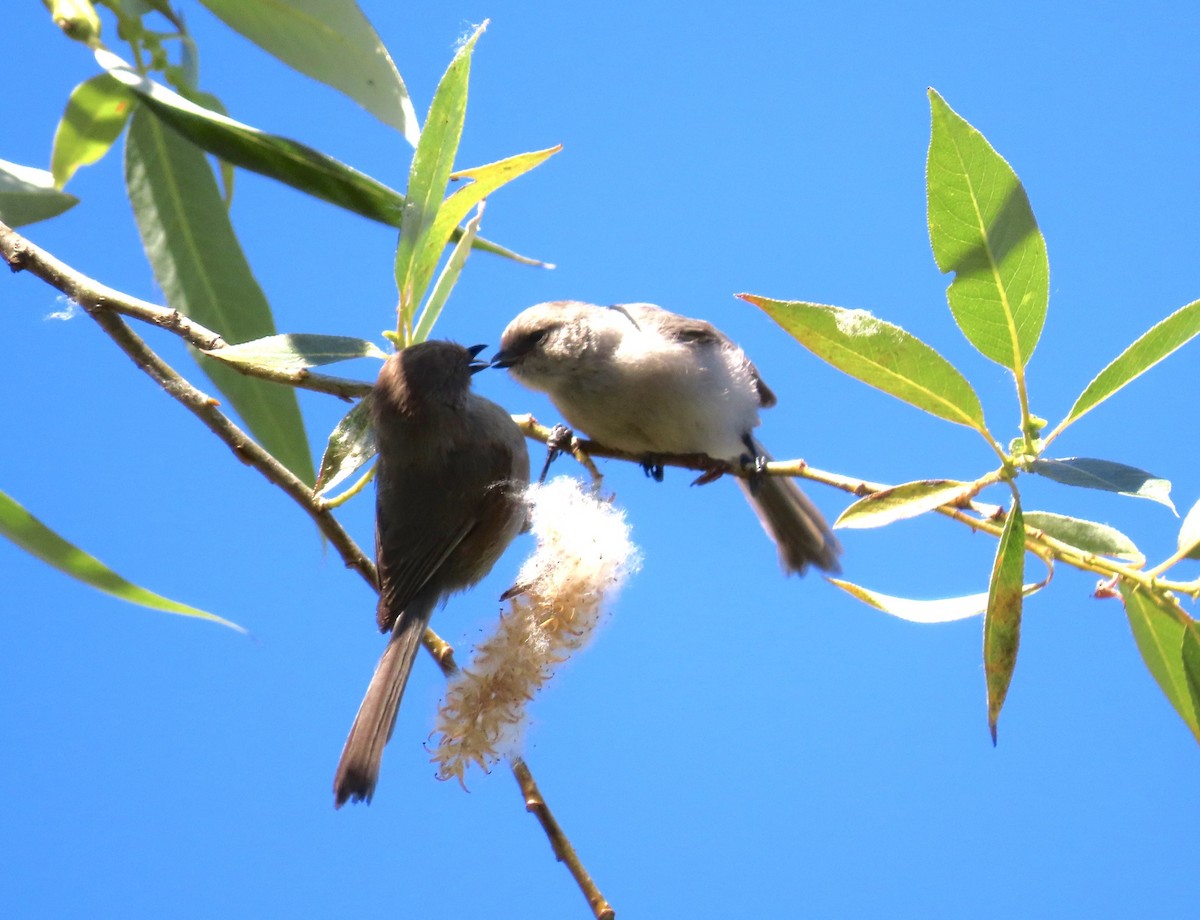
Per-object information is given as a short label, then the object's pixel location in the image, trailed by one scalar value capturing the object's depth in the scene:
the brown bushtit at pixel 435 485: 3.72
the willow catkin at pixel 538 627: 3.66
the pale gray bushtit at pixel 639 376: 3.86
